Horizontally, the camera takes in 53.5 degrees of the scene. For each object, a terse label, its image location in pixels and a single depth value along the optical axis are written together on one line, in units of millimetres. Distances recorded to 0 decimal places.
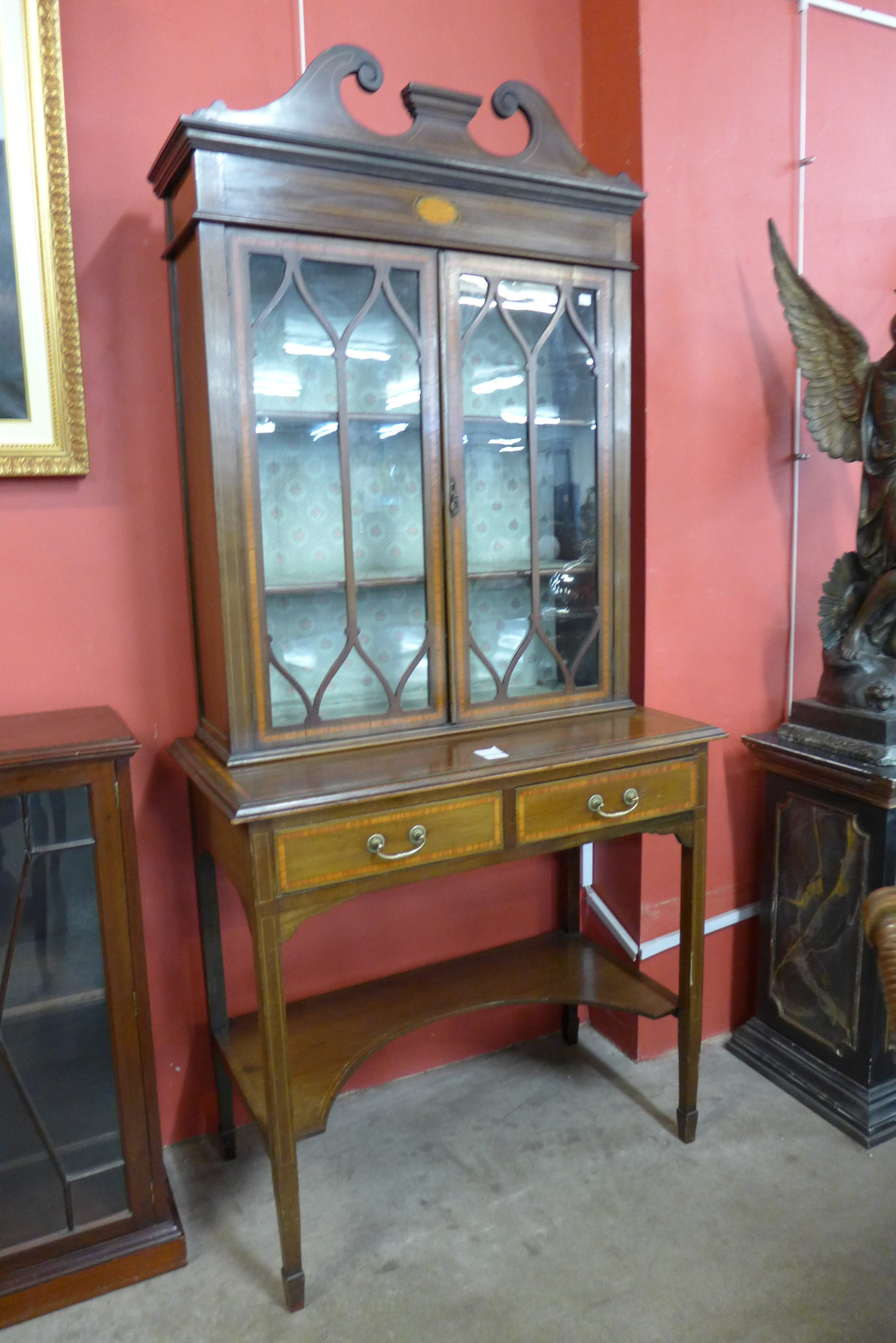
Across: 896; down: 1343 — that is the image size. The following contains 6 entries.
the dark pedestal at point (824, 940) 1980
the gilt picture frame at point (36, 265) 1579
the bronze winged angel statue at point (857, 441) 1999
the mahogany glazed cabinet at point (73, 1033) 1495
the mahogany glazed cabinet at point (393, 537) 1519
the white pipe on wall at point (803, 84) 2182
